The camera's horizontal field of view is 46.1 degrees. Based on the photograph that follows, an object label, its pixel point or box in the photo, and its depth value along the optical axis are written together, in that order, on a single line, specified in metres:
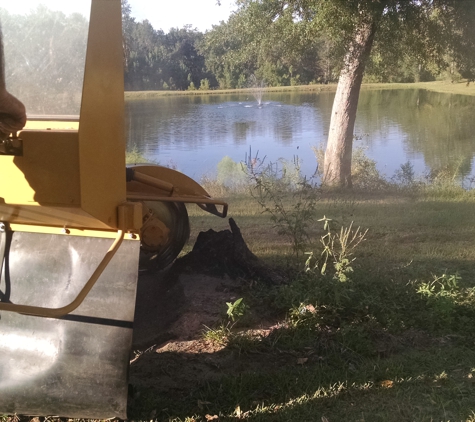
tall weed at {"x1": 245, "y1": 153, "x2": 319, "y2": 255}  5.77
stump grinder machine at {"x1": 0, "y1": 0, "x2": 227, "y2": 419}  2.55
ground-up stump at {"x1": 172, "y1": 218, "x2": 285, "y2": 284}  5.31
